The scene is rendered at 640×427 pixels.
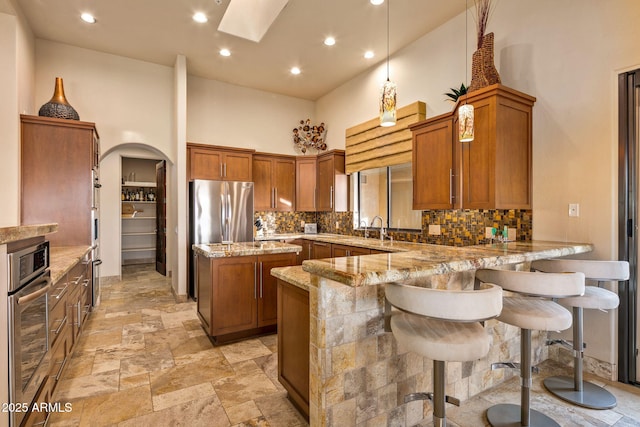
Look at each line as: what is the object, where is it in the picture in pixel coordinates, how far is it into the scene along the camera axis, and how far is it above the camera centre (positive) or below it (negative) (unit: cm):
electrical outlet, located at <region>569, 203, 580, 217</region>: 273 +3
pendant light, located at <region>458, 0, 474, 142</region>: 249 +71
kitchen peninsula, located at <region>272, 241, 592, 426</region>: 166 -70
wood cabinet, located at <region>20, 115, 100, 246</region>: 352 +42
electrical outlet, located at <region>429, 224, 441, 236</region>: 400 -22
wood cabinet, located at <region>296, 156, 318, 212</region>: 599 +52
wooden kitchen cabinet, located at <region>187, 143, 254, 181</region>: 502 +81
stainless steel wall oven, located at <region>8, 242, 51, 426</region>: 143 -56
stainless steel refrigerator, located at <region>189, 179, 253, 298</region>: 482 -1
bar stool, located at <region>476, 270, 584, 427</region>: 176 -58
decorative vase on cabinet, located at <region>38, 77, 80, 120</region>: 370 +122
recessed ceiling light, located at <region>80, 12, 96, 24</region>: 383 +236
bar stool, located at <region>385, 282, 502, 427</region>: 138 -56
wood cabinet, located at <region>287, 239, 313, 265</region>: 521 -58
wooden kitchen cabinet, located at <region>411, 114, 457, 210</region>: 340 +55
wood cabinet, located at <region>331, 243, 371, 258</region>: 404 -50
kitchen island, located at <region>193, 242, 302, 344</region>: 314 -77
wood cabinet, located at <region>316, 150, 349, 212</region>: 554 +51
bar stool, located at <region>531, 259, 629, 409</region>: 219 -64
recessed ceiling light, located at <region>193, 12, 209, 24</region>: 378 +235
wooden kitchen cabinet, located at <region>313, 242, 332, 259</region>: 474 -57
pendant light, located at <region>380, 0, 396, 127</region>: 237 +82
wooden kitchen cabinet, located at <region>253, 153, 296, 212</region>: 573 +56
